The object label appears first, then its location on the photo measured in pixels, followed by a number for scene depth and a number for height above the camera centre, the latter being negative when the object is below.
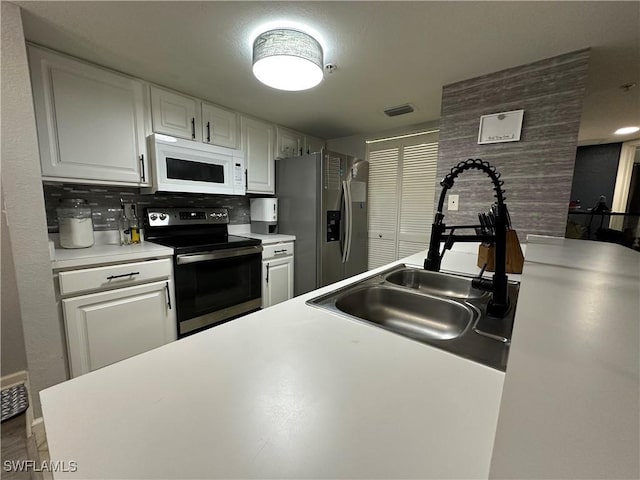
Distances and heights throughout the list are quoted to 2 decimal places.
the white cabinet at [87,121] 1.49 +0.54
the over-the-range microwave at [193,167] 1.90 +0.33
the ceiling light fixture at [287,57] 1.28 +0.77
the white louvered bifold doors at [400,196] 2.80 +0.18
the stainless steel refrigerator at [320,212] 2.50 -0.02
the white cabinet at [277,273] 2.42 -0.63
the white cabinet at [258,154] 2.54 +0.56
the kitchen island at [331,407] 0.28 -0.29
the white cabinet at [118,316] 1.42 -0.66
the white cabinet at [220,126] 2.22 +0.74
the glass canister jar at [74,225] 1.62 -0.12
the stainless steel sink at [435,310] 0.58 -0.30
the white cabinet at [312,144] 3.18 +0.85
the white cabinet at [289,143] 2.84 +0.76
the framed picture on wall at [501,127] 1.68 +0.58
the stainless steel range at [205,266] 1.85 -0.46
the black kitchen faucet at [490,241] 0.72 -0.10
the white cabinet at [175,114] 1.93 +0.74
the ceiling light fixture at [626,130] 3.03 +1.03
